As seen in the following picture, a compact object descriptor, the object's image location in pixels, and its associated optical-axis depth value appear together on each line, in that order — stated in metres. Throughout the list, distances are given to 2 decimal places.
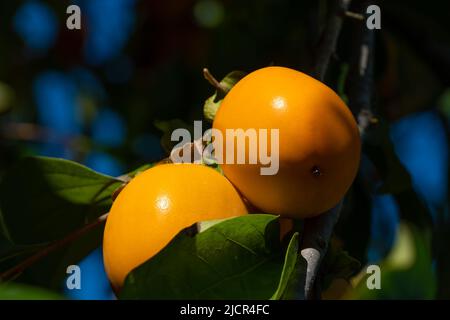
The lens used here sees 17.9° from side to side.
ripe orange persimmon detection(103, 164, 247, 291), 0.59
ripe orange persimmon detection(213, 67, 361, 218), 0.60
